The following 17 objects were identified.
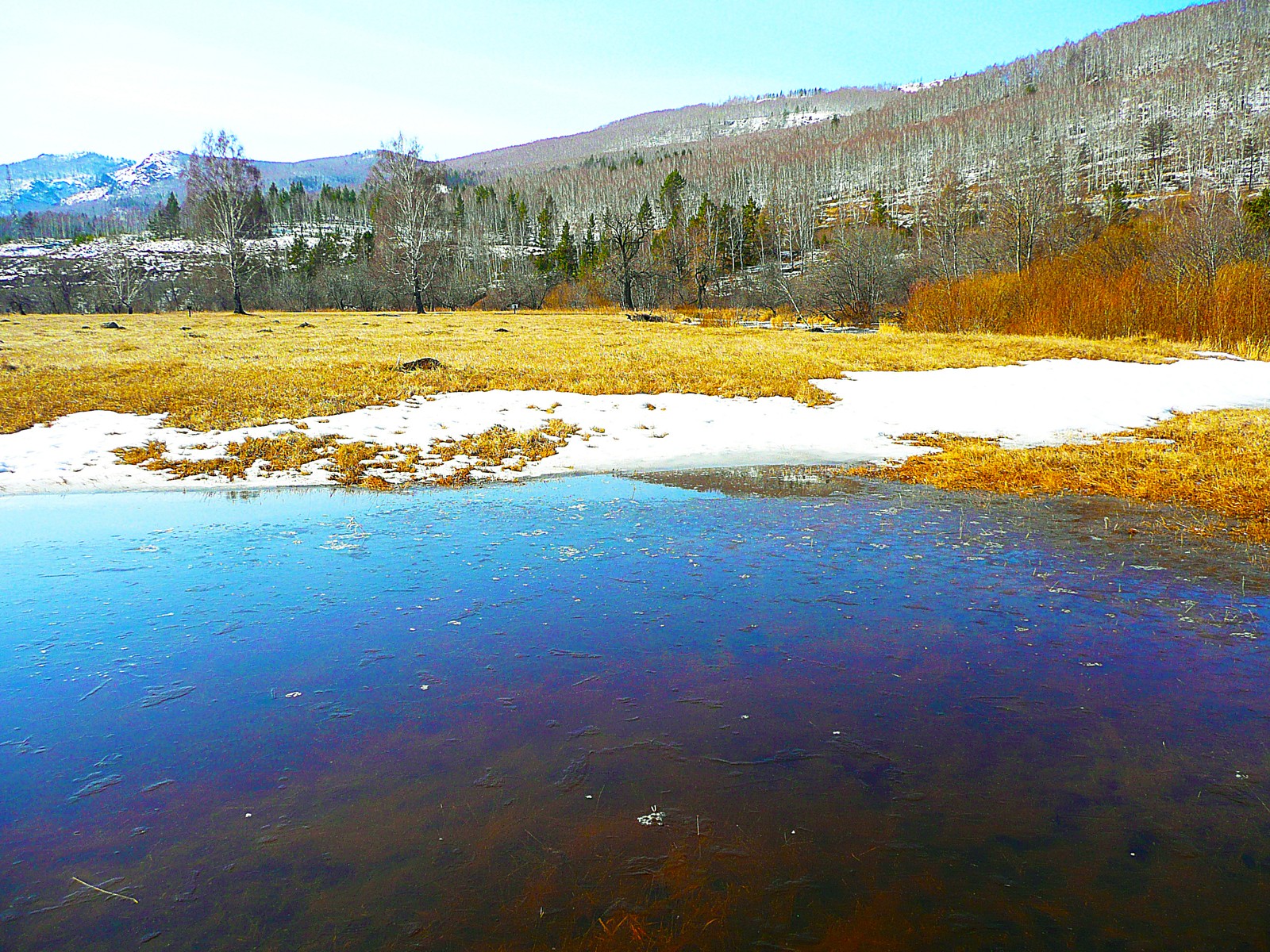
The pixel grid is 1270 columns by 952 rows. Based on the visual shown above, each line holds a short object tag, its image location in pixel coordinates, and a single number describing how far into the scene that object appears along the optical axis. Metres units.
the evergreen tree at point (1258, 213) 44.31
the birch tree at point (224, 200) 49.56
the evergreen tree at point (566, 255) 101.31
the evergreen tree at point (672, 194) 115.83
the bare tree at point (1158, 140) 101.81
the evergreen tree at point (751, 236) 100.31
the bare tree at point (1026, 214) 47.94
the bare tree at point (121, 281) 60.28
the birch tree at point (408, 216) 50.12
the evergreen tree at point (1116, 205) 72.00
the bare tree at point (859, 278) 39.75
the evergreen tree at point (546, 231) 119.25
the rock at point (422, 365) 18.39
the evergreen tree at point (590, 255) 93.69
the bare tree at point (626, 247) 58.94
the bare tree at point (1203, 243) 29.81
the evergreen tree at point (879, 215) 88.88
